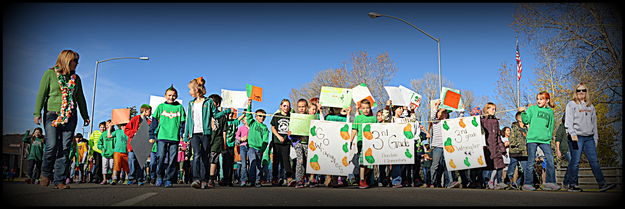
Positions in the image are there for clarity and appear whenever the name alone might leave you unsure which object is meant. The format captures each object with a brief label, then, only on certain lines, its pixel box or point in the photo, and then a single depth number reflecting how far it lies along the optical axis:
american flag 26.72
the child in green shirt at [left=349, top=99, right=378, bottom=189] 10.62
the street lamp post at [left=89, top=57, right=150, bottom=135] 30.04
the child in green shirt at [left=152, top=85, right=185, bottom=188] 9.05
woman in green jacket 7.55
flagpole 30.62
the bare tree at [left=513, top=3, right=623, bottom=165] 18.98
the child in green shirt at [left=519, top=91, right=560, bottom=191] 9.02
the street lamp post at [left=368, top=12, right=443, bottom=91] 19.52
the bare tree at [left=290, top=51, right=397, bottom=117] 33.01
